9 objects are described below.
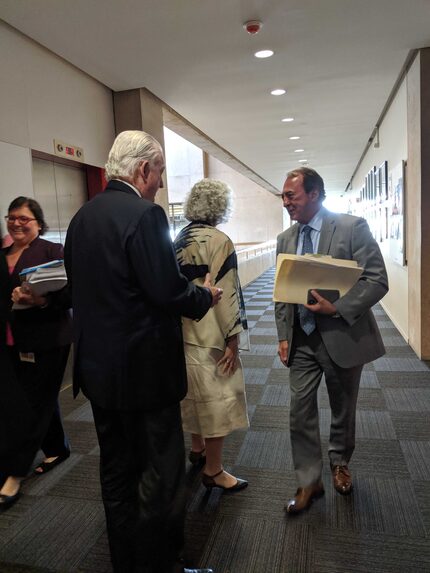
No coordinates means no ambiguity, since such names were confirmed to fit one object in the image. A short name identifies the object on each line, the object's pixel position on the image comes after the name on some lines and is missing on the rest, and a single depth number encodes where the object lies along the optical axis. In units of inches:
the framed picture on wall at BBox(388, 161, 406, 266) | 209.9
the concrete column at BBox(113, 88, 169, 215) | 196.9
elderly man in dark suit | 57.9
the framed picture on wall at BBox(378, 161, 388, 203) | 266.1
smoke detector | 140.0
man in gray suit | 82.7
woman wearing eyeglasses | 94.7
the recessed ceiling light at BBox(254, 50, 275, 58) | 164.8
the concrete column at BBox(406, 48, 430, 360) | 170.7
